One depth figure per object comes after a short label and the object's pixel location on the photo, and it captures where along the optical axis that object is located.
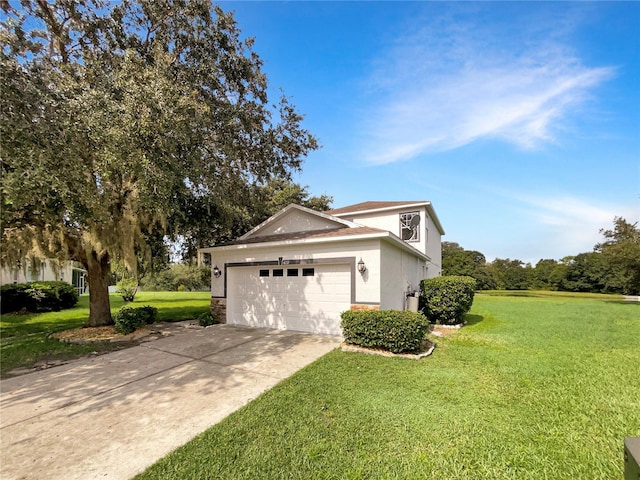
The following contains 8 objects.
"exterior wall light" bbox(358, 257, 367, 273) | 7.75
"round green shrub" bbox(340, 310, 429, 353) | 6.16
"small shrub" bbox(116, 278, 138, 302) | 18.60
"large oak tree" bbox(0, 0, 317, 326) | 5.27
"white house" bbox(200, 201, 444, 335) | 7.85
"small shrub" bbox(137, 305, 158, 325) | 9.51
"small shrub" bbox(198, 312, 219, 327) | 10.01
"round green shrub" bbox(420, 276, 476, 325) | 9.83
